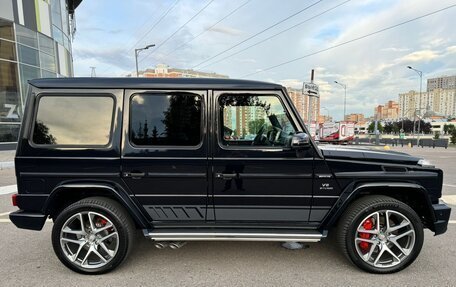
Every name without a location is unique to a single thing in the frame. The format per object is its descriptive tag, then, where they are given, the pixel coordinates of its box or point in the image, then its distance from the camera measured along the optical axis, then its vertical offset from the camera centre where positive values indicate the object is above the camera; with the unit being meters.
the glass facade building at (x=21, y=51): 15.50 +4.39
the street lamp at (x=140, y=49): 25.23 +6.51
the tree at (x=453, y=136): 38.34 -3.17
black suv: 2.88 -0.60
